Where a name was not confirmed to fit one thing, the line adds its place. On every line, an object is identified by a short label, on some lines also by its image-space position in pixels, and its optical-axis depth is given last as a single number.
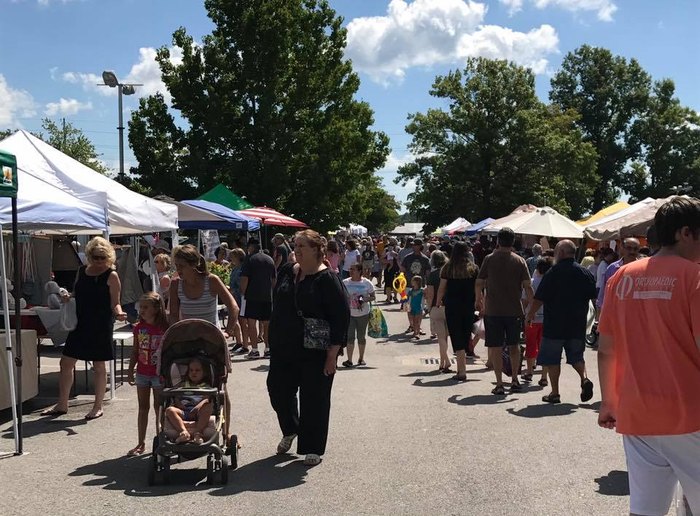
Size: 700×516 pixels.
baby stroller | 5.73
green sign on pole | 6.23
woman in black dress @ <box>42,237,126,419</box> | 7.83
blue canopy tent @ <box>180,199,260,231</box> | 15.91
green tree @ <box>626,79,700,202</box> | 66.06
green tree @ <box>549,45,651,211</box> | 68.00
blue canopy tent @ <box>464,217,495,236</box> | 30.58
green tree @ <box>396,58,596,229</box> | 46.25
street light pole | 26.98
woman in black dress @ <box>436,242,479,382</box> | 10.23
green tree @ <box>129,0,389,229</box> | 31.28
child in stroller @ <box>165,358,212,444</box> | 5.68
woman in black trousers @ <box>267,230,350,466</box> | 6.17
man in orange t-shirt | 3.09
